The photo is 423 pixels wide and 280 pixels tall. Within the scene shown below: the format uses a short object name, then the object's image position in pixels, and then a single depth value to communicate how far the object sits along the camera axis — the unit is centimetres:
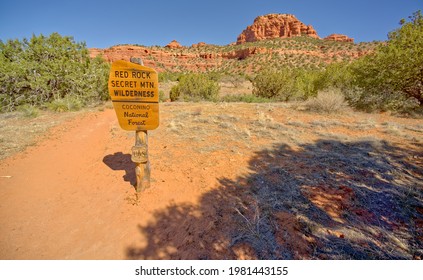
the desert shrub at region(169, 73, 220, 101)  1591
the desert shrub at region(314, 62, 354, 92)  1213
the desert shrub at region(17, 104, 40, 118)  941
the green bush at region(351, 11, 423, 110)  792
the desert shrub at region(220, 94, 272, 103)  1406
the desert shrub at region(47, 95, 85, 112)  1055
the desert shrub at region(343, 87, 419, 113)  932
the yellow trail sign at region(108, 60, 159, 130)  285
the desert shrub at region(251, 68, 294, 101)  1566
